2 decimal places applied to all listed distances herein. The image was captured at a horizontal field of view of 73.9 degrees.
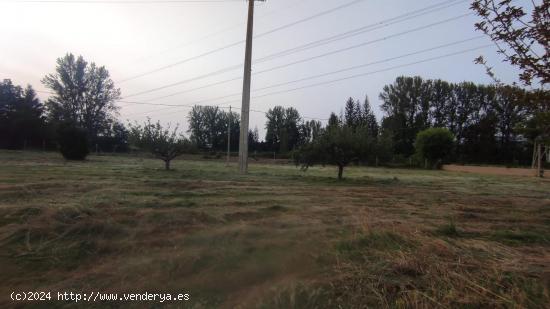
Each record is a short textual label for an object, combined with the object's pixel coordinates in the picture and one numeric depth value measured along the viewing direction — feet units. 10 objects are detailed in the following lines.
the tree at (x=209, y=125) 291.99
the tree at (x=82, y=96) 199.62
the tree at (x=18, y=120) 161.99
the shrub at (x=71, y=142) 105.91
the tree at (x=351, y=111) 276.82
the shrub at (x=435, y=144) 150.41
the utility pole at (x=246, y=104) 69.31
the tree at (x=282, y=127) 282.03
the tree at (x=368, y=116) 263.90
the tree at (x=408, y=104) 228.22
